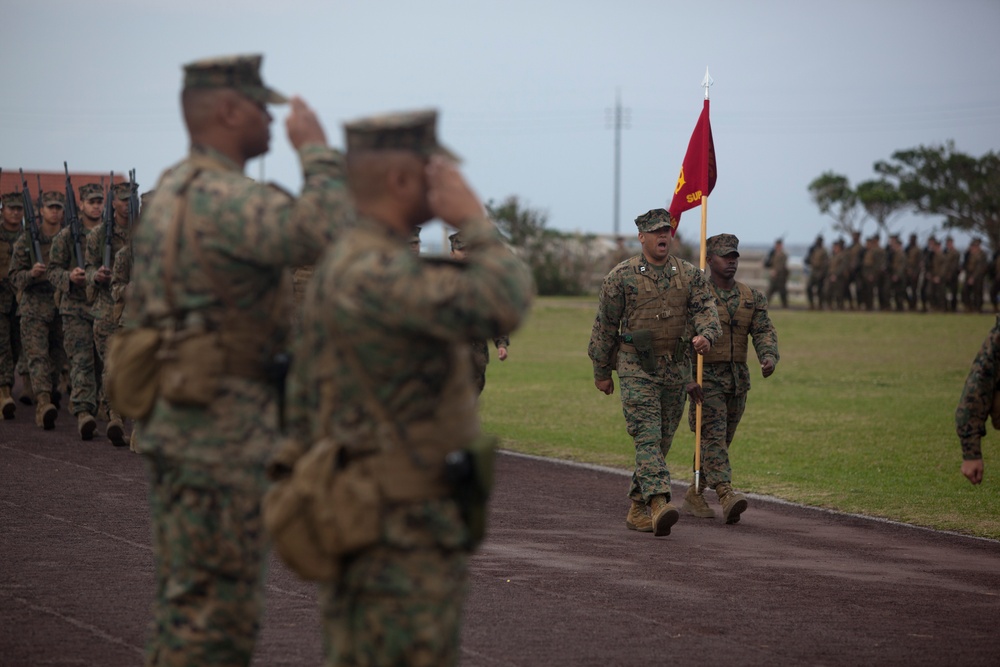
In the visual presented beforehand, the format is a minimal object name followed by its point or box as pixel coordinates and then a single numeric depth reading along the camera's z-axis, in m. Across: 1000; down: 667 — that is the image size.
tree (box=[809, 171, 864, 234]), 81.56
